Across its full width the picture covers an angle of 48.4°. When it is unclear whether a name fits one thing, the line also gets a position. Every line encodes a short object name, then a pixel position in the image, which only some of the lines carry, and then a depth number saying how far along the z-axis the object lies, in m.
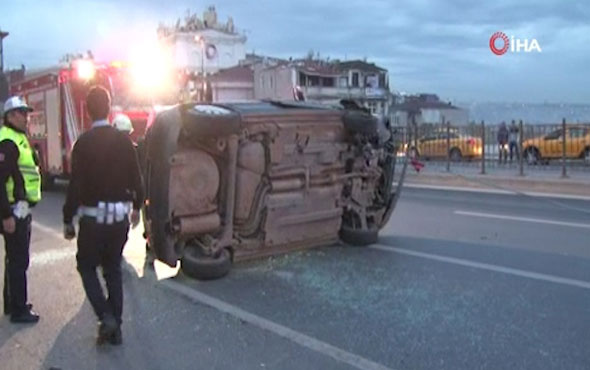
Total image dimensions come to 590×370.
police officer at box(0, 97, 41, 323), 5.01
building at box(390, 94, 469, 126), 74.15
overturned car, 6.18
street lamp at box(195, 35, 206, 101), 13.40
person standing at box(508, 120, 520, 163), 18.00
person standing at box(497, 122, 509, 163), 18.86
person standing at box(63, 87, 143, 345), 4.68
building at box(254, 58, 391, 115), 55.34
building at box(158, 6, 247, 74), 76.50
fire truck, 13.55
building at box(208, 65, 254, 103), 45.16
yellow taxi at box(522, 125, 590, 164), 16.67
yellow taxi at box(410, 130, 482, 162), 19.11
